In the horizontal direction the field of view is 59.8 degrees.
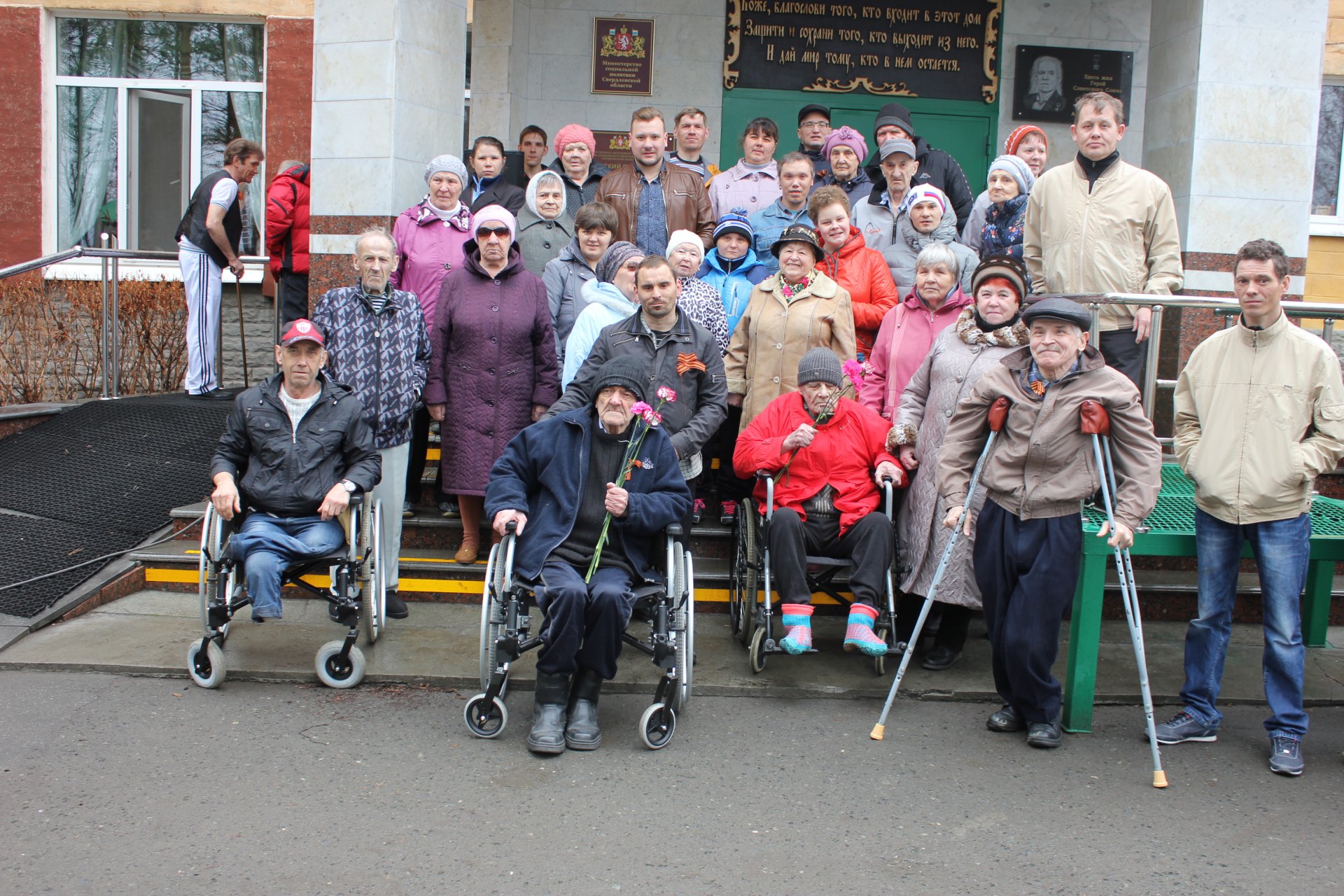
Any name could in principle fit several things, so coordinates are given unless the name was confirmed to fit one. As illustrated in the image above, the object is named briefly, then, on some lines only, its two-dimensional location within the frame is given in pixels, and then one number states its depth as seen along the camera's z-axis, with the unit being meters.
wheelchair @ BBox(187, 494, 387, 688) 4.98
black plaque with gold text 10.11
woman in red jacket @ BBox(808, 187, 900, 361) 6.34
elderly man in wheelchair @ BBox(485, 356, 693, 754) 4.50
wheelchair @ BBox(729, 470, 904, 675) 5.25
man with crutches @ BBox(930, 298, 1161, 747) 4.51
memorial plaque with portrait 10.12
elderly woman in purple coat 6.12
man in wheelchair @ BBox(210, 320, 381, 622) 5.20
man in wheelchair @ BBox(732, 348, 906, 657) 5.18
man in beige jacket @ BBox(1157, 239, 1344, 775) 4.50
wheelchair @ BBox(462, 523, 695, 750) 4.50
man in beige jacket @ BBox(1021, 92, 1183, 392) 5.77
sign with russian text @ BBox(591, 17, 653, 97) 10.08
